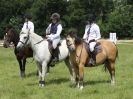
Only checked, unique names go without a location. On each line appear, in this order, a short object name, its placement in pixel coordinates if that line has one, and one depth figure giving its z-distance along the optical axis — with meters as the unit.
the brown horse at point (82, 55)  13.12
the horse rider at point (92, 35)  13.49
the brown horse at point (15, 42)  15.95
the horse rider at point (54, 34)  14.14
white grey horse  13.77
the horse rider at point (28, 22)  15.19
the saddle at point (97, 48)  13.54
